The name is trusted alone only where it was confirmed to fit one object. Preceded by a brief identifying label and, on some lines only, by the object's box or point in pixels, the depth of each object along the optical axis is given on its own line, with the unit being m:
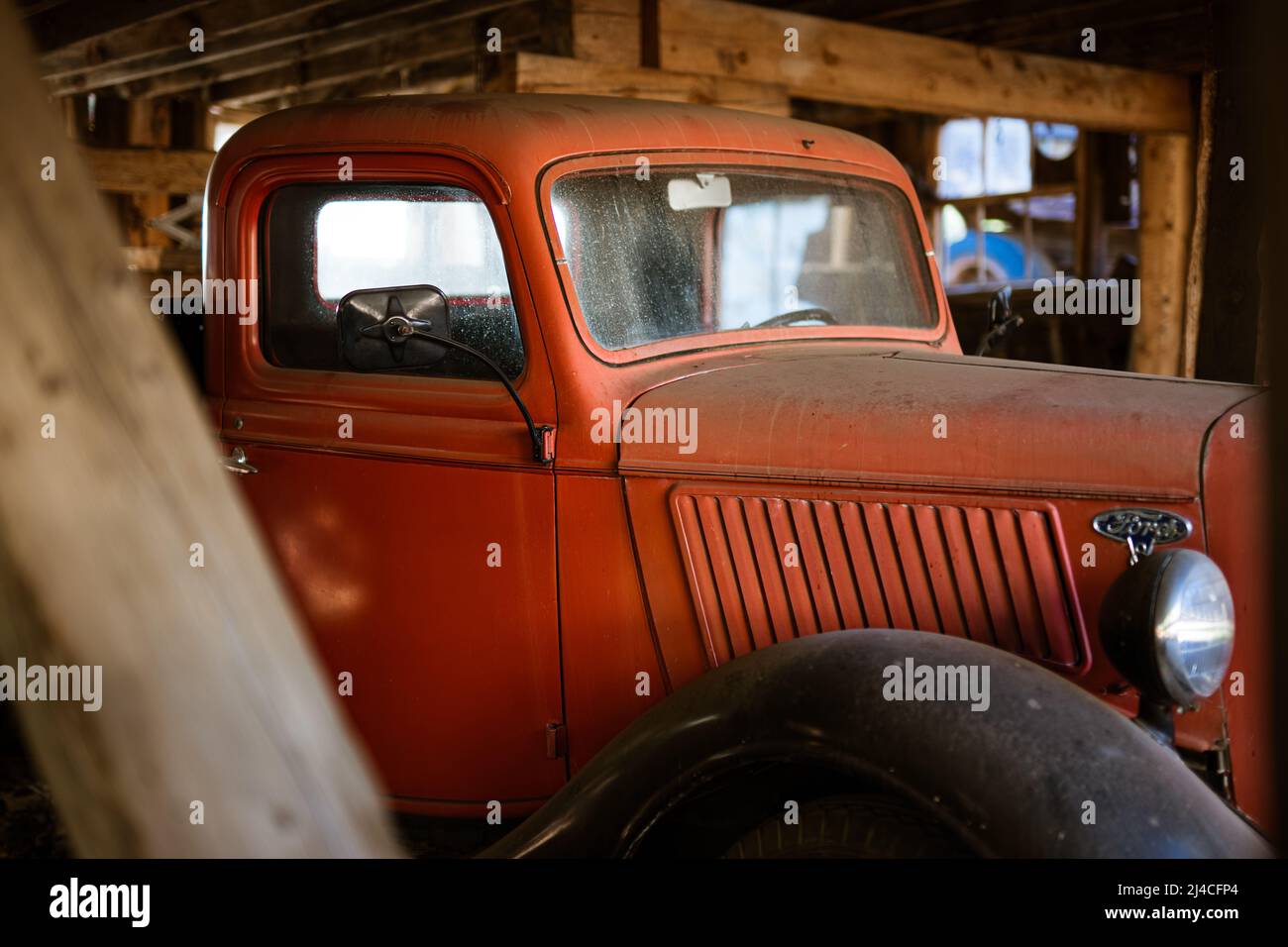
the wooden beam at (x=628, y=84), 4.70
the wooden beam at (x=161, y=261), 7.57
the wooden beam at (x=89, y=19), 6.62
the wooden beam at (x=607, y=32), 4.96
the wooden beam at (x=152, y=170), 7.89
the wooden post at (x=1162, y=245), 7.49
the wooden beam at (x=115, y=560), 1.20
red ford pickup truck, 1.84
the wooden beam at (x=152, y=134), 10.39
